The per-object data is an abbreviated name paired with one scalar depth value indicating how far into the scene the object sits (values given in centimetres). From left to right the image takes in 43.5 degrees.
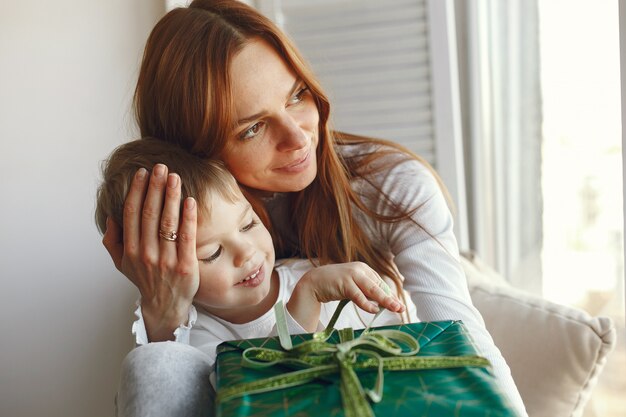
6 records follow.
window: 198
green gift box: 80
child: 116
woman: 125
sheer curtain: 231
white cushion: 147
